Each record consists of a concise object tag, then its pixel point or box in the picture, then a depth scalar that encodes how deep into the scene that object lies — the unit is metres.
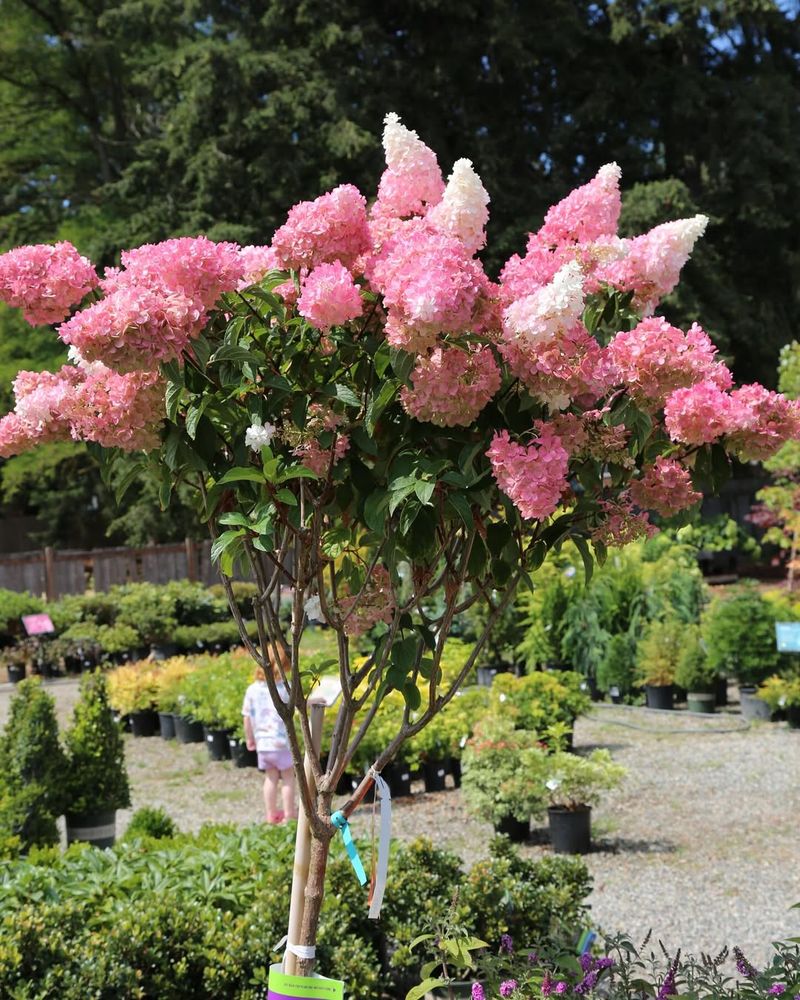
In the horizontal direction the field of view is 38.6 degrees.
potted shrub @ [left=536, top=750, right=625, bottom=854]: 6.39
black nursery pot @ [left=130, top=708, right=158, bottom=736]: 10.95
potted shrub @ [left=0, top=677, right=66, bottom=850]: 5.06
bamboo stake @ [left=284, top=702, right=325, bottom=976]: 2.52
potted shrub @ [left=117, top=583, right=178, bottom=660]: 15.02
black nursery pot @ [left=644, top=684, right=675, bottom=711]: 10.70
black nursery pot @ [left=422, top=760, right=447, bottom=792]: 8.12
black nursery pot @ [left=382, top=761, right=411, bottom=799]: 7.99
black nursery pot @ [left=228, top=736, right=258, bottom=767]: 9.25
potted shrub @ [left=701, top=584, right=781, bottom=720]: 10.30
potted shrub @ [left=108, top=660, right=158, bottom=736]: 10.84
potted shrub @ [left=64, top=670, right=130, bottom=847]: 5.61
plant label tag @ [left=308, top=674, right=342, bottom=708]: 2.97
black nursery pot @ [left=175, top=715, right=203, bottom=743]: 10.39
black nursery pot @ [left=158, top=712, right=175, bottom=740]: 10.66
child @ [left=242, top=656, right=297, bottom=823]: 6.94
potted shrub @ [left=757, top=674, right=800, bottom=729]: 9.65
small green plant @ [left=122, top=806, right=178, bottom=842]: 5.07
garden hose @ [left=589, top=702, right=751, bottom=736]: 9.76
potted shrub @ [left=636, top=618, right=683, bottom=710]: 10.73
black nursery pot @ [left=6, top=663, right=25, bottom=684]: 15.00
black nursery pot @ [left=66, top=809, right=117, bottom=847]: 5.75
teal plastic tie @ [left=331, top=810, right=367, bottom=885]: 2.49
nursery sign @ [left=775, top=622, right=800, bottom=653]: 9.17
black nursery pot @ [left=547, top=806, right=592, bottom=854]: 6.46
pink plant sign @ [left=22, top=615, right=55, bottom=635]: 13.90
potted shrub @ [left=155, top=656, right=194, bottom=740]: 10.60
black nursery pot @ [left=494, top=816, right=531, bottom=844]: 6.75
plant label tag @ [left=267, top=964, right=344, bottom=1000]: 2.37
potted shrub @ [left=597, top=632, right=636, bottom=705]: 11.05
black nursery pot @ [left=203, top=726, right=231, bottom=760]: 9.52
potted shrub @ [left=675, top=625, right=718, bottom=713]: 10.54
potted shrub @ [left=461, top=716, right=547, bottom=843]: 6.52
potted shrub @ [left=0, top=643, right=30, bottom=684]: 14.96
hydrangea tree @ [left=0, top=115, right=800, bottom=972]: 1.90
